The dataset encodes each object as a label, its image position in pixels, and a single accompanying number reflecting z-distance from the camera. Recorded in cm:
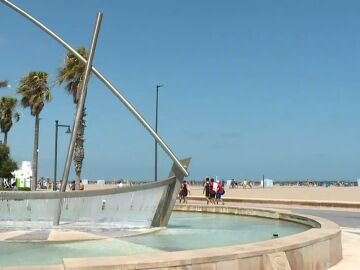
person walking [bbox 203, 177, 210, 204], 2590
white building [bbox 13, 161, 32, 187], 5028
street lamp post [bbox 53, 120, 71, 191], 4716
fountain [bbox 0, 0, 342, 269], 696
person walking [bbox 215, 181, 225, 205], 2599
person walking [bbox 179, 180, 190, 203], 2835
